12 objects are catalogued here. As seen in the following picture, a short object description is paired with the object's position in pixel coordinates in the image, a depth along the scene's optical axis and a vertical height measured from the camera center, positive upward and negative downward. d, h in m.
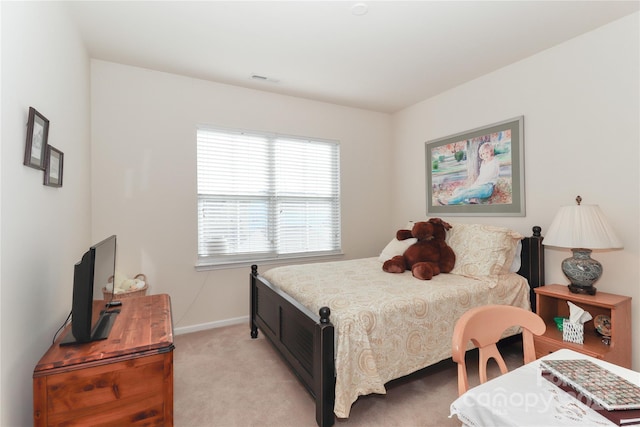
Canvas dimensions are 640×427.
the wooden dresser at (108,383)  1.26 -0.72
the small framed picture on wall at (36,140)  1.44 +0.38
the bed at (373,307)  1.72 -0.62
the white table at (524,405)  0.78 -0.51
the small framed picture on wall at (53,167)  1.68 +0.29
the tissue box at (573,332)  2.18 -0.83
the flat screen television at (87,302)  1.37 -0.38
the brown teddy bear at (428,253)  2.81 -0.35
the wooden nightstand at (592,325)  2.07 -0.81
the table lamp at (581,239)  2.11 -0.16
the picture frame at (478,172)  2.96 +0.47
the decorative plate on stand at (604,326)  2.18 -0.80
